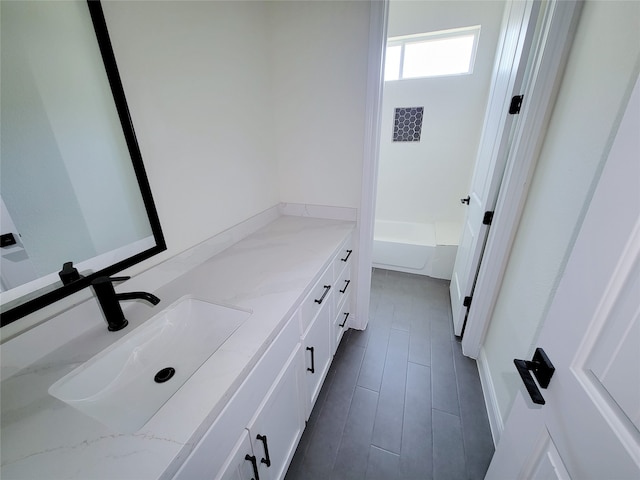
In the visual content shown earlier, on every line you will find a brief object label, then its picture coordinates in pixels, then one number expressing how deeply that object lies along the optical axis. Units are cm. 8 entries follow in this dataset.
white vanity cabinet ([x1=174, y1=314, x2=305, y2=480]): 60
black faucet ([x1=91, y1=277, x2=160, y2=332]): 78
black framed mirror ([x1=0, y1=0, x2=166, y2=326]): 64
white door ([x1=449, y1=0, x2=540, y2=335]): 125
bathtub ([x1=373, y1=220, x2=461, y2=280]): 262
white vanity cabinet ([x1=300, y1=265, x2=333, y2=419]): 114
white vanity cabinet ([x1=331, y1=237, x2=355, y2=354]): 154
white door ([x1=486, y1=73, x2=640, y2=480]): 41
